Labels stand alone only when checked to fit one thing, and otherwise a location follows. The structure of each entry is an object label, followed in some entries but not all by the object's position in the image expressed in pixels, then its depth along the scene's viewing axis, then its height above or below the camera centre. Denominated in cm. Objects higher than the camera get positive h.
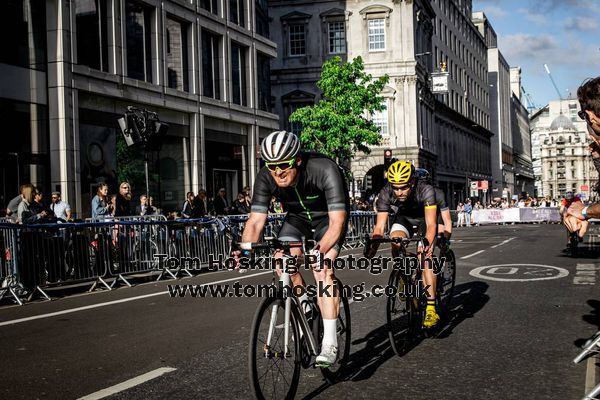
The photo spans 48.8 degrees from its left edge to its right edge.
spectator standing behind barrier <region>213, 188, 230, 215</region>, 2038 +4
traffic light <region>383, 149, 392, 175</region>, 1676 +113
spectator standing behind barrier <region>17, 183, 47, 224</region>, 1249 +6
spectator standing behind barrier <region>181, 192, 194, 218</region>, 1825 +1
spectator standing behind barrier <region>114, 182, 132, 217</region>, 1523 +17
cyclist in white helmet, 469 +3
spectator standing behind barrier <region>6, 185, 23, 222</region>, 1314 +12
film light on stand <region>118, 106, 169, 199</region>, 1575 +195
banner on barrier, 4556 -123
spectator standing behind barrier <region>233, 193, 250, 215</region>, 2084 -1
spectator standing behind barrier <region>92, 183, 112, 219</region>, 1455 +13
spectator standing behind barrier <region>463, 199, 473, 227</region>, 4550 -99
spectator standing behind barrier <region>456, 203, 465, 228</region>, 4553 -125
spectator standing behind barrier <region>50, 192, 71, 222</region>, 1564 +9
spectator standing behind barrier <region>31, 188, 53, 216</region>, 1312 +16
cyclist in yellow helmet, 670 -7
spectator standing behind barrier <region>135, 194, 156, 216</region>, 1645 +2
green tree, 3816 +537
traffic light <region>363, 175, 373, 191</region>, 4825 +157
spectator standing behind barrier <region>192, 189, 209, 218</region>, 1851 +5
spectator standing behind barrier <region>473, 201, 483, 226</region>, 4644 -125
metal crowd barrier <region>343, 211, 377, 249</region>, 2353 -92
